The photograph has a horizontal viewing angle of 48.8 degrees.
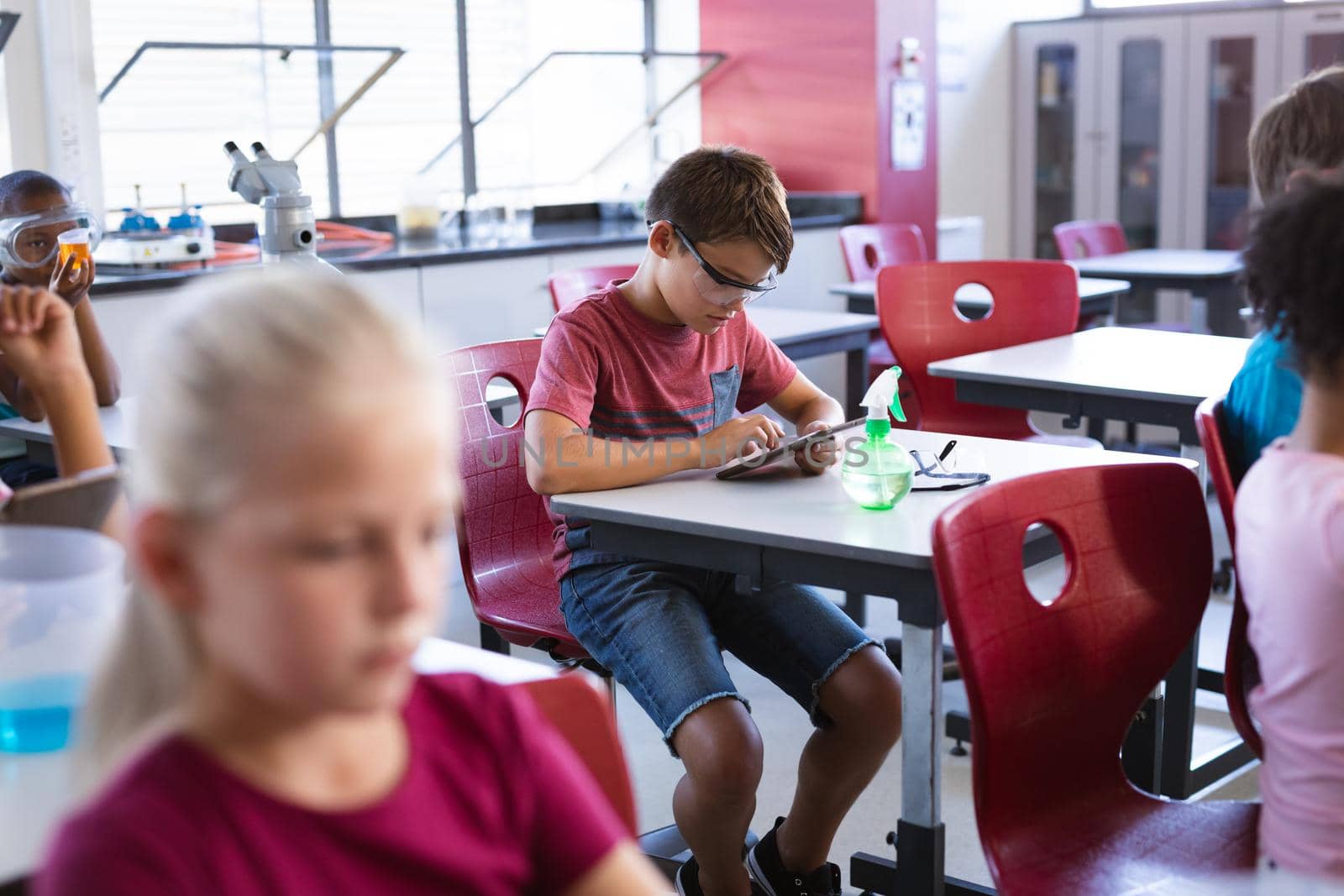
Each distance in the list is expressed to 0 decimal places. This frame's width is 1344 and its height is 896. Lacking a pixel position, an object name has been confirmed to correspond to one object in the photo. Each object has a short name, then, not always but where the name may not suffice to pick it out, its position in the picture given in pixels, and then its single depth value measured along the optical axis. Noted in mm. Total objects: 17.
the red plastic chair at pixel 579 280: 3426
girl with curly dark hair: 1188
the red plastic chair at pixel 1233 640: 1612
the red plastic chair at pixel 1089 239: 5297
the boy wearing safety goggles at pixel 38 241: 2246
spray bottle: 1779
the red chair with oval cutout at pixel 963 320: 3316
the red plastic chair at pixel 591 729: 1087
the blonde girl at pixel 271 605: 676
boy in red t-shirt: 1799
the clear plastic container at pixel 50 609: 982
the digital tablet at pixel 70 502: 999
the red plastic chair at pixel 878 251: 4527
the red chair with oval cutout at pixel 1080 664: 1349
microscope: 2404
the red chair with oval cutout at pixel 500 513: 2211
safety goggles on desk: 1903
